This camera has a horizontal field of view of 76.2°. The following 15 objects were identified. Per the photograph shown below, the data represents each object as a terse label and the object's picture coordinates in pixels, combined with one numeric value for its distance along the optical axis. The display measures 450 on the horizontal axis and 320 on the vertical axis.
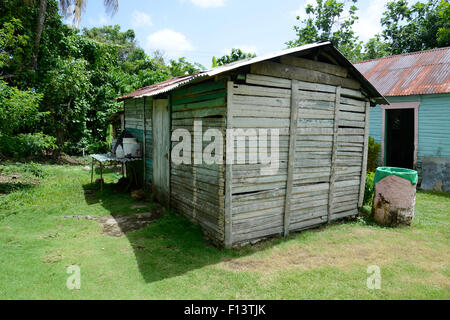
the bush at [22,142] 8.30
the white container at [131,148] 8.67
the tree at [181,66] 20.64
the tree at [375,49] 24.42
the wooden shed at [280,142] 4.95
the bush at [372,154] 11.20
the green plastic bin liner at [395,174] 6.27
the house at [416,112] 9.90
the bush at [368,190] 7.84
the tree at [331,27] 25.42
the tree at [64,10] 13.55
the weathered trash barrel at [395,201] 6.30
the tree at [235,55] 20.02
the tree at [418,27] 18.83
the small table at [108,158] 8.50
